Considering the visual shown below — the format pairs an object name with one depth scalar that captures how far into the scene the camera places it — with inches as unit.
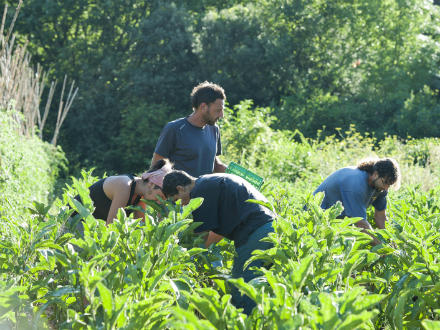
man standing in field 402.6
